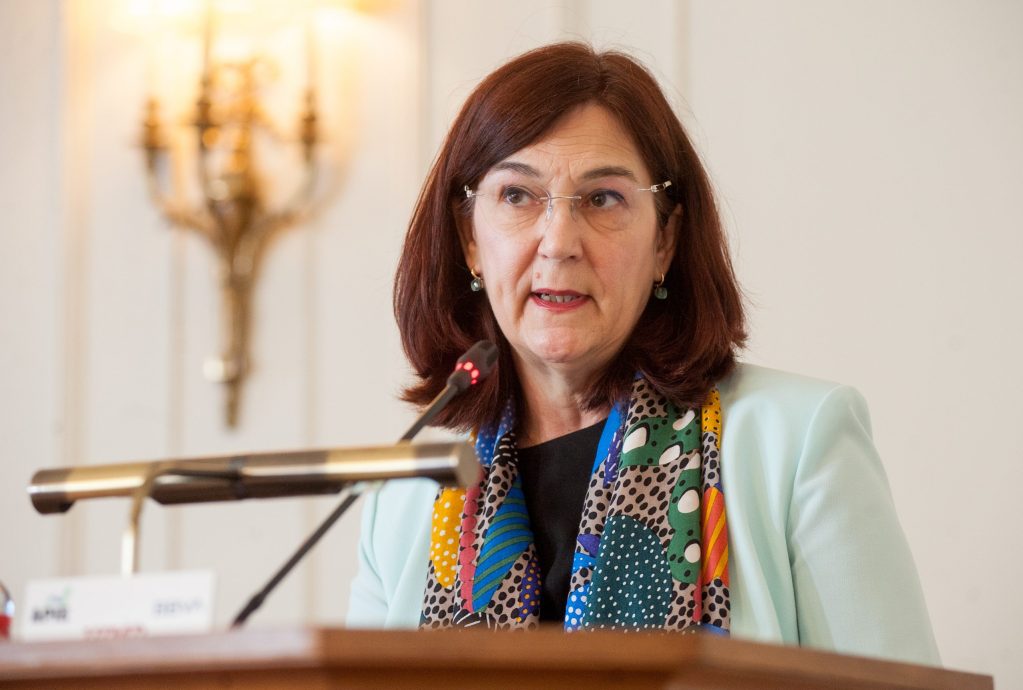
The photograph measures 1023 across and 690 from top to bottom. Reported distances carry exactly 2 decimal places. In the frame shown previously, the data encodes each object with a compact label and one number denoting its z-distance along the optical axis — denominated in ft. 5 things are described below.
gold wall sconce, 14.53
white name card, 11.23
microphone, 11.87
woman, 12.29
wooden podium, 10.38
